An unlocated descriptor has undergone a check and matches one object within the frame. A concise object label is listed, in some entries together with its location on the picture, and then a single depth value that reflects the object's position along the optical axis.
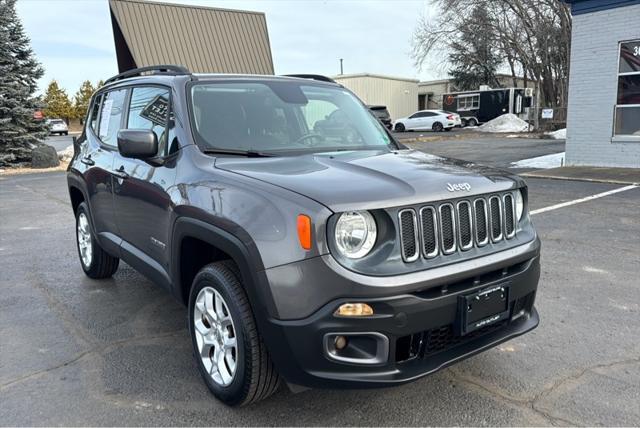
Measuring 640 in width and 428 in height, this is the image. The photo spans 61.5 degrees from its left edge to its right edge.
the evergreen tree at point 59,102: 66.69
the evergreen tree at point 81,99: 67.56
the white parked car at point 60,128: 45.42
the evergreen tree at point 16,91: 16.36
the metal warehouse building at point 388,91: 41.03
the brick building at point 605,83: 11.52
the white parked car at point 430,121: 34.78
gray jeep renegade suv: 2.35
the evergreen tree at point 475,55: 36.47
